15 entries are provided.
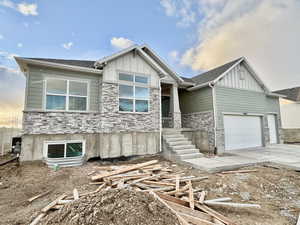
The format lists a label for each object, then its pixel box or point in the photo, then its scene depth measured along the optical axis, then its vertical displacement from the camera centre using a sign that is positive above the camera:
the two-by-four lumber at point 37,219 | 2.64 -1.68
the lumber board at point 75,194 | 3.49 -1.60
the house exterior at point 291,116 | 14.78 +1.18
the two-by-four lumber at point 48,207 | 3.01 -1.66
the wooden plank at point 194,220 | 2.56 -1.64
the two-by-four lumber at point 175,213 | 2.47 -1.55
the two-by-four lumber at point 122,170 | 4.90 -1.54
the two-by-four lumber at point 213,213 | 2.68 -1.71
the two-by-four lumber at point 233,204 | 3.30 -1.75
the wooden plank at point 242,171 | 5.82 -1.75
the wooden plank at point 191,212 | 2.79 -1.64
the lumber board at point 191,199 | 3.13 -1.61
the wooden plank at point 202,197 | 3.37 -1.68
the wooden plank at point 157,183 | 4.25 -1.63
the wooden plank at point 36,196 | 3.78 -1.80
